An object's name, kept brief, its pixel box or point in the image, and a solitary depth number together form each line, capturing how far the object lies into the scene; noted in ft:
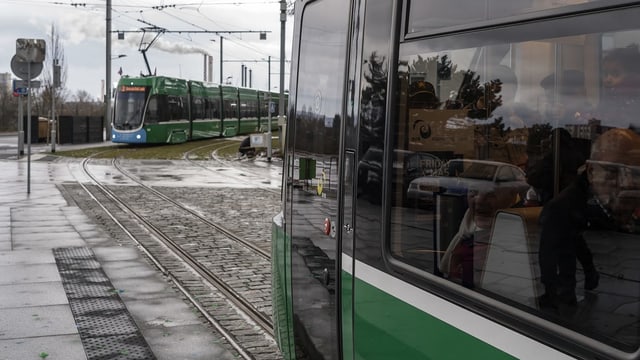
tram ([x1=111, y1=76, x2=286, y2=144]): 118.83
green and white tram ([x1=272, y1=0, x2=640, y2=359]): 6.31
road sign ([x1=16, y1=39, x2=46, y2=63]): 52.90
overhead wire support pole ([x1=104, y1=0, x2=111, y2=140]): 138.82
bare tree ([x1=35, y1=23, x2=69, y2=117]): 168.10
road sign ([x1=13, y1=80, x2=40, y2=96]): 70.74
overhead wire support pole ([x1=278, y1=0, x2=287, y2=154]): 104.06
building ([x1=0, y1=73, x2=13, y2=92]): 243.52
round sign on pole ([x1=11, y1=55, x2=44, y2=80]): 53.52
